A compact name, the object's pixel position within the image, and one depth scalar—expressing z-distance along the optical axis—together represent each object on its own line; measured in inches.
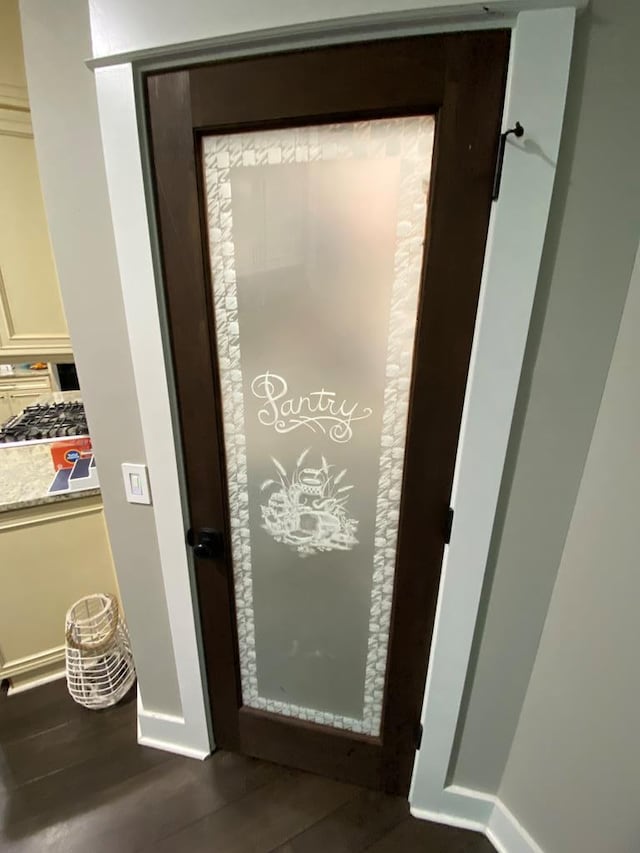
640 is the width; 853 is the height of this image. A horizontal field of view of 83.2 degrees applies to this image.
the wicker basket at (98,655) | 58.2
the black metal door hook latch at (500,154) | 25.6
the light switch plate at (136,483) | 41.3
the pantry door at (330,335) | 27.9
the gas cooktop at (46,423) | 77.9
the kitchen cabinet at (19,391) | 138.9
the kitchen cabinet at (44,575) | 56.6
